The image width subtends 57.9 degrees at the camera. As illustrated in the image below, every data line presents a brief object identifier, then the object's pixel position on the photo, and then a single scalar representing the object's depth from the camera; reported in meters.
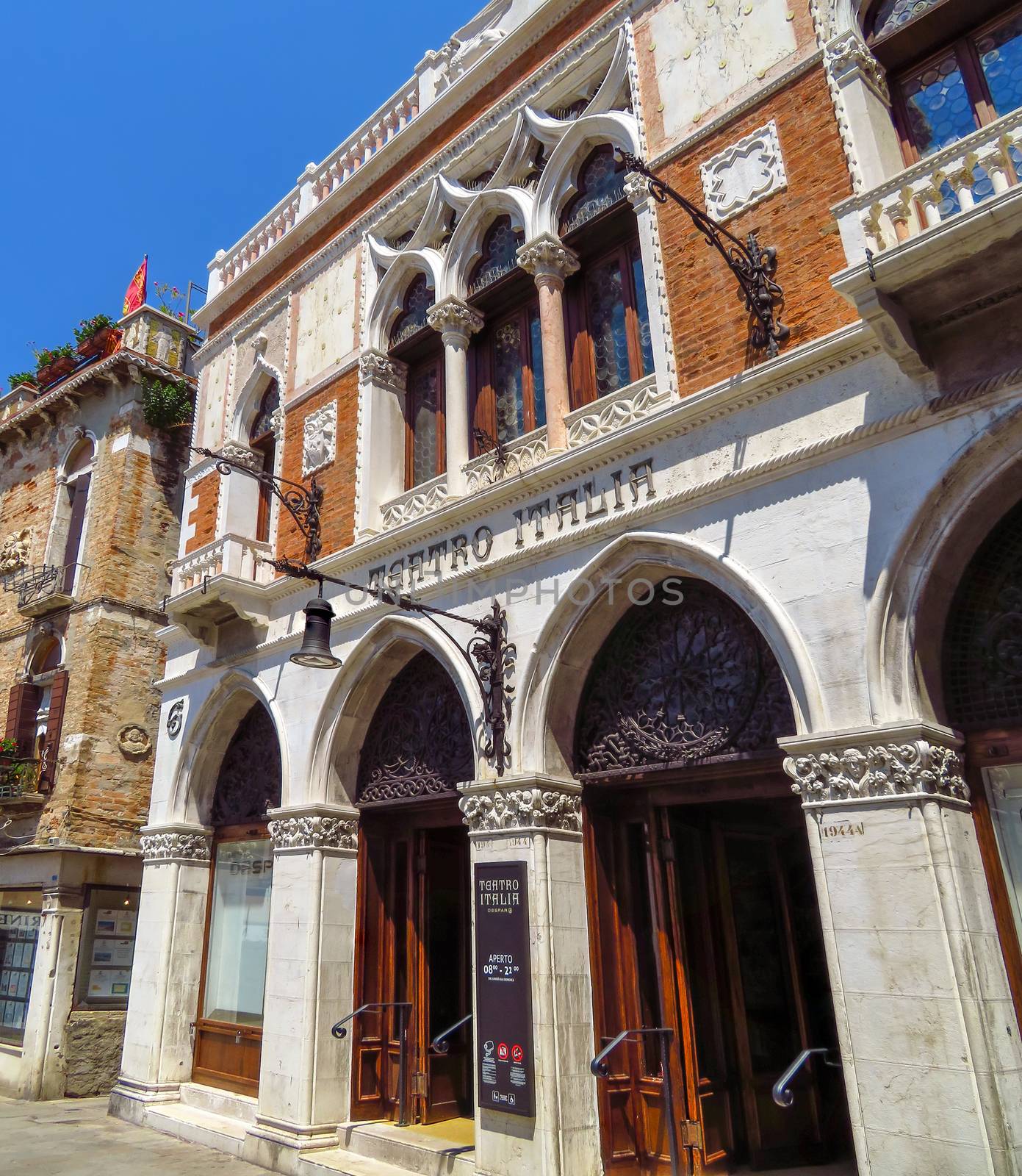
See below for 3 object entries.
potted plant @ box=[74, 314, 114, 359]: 17.34
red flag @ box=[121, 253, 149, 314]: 17.94
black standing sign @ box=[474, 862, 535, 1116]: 6.96
